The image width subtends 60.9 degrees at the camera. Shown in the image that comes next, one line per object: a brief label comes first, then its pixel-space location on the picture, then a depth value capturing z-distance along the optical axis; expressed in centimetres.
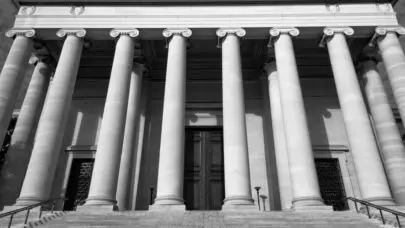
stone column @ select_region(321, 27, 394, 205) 1786
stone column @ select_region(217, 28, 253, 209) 1769
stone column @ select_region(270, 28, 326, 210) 1767
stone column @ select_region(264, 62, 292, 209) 2180
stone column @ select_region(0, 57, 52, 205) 2164
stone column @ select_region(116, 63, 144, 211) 2262
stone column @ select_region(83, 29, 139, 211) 1783
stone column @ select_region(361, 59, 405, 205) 2045
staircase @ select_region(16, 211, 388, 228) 1407
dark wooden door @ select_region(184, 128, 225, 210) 2461
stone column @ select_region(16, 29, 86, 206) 1824
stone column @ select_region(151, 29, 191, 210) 1773
